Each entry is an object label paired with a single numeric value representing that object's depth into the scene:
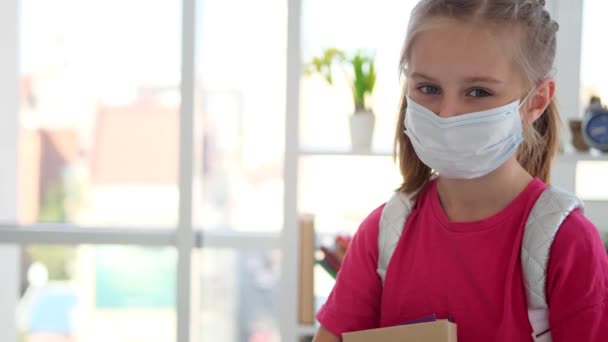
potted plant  2.36
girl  1.41
